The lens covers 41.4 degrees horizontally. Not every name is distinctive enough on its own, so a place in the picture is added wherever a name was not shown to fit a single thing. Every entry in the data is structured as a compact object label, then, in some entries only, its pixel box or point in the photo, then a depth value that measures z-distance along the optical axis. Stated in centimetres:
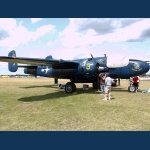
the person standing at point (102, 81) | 1513
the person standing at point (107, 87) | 1280
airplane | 1501
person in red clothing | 1764
